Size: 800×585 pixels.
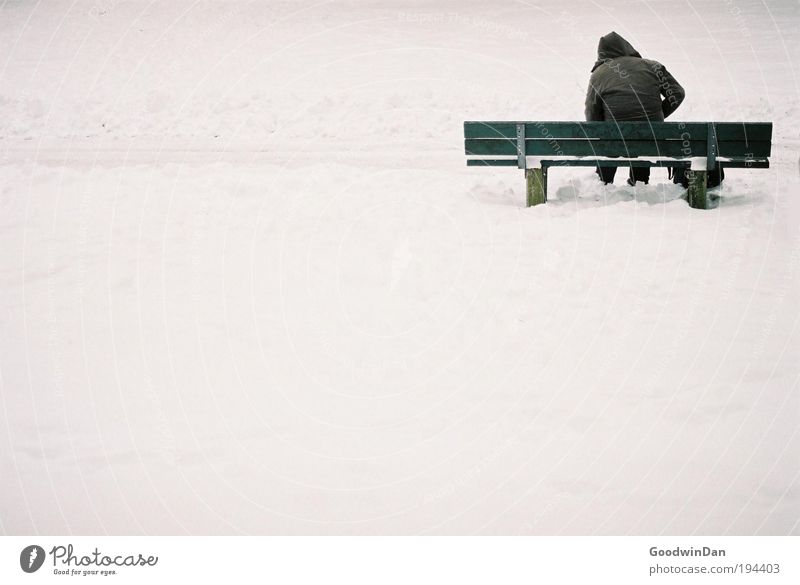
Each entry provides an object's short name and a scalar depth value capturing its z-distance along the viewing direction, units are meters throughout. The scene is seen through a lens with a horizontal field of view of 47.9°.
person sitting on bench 7.31
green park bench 6.85
